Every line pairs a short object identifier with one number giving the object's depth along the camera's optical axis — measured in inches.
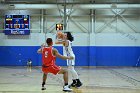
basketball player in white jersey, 453.4
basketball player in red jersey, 415.5
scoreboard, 1005.2
